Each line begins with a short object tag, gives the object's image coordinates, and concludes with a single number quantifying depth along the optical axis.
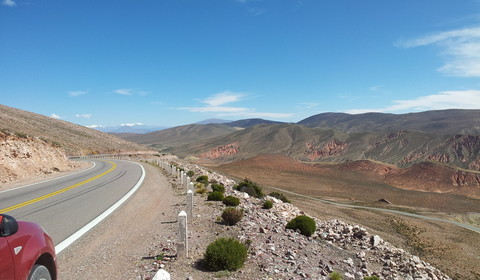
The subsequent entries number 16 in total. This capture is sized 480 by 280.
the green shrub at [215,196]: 15.91
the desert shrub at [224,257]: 6.90
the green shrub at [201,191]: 18.06
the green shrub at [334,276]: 7.70
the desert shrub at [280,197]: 27.88
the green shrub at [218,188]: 18.69
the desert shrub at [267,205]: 16.81
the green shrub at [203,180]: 23.05
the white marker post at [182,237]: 7.04
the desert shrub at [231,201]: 14.87
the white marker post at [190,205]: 10.87
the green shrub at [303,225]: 12.52
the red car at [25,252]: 3.26
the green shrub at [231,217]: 11.01
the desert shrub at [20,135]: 26.06
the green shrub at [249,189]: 23.58
